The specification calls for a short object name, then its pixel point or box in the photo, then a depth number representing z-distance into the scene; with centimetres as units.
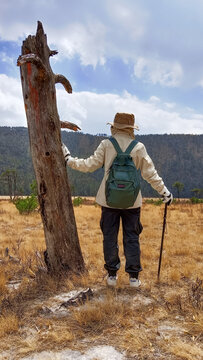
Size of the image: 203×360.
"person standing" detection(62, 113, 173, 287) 366
